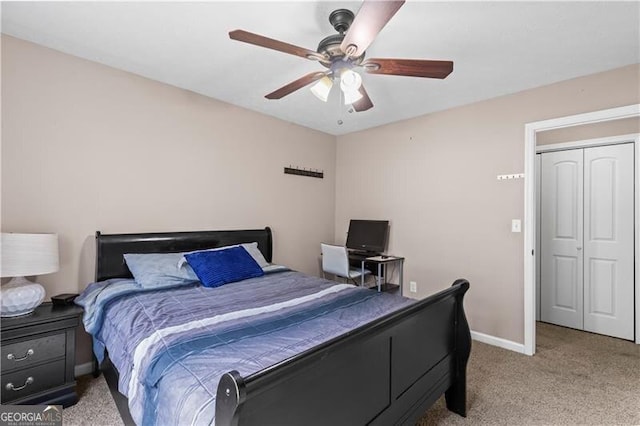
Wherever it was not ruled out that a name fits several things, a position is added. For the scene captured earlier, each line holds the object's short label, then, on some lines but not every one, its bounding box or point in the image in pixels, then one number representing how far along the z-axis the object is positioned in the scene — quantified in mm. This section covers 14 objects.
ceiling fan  1381
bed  1060
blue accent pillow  2539
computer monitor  3967
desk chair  3547
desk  3547
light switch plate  2977
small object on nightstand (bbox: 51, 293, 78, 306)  2201
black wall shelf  4029
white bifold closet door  3248
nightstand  1873
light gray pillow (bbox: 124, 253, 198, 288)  2385
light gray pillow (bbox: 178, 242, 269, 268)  3095
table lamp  1874
